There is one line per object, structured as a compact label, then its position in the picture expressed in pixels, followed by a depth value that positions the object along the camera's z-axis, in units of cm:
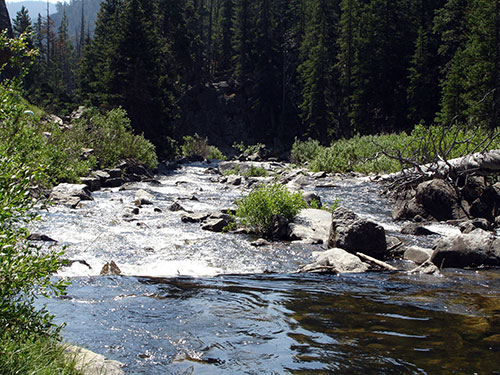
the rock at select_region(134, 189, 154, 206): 1370
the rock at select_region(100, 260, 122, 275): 685
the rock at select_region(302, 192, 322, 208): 1281
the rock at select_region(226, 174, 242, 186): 2109
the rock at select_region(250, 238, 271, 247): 912
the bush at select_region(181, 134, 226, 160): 4125
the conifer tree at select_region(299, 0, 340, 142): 4722
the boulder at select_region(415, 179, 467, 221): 1130
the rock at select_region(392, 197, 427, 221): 1158
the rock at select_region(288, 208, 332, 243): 972
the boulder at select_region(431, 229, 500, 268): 760
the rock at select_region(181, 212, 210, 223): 1122
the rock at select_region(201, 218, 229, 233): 1036
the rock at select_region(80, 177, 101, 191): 1606
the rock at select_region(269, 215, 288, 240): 990
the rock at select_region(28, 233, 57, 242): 840
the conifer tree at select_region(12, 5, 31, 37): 6532
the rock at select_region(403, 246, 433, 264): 796
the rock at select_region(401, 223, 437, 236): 1000
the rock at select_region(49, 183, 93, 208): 1253
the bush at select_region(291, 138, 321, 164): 3221
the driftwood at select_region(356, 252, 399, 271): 755
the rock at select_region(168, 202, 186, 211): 1296
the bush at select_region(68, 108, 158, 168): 2052
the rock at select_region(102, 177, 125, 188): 1772
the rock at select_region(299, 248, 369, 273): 734
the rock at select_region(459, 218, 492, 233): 975
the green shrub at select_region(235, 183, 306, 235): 995
